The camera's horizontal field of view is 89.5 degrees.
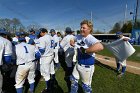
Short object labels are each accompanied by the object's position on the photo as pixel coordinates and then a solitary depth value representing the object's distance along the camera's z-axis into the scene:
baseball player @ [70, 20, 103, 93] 1.50
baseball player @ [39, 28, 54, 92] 2.49
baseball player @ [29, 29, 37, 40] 3.75
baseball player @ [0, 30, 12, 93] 1.87
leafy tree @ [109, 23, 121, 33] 31.08
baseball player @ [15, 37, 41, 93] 2.14
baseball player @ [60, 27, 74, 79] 3.12
